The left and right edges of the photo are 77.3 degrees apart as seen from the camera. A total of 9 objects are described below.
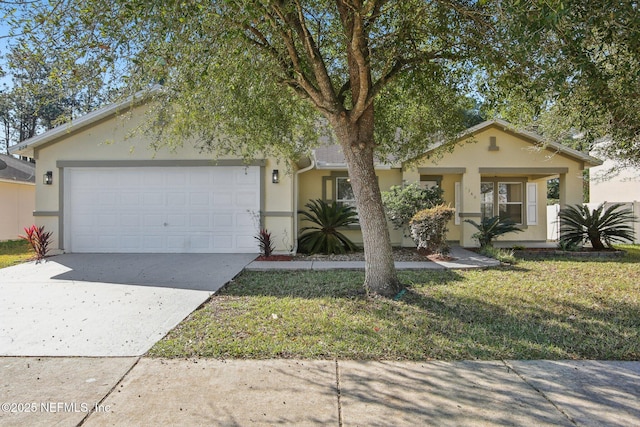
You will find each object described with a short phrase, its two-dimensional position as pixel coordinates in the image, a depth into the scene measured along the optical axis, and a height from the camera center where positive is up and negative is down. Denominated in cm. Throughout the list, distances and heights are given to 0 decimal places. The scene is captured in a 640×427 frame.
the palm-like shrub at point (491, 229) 1166 -44
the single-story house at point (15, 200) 1573 +77
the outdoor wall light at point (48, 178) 1115 +113
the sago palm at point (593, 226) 1170 -39
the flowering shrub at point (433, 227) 1023 -33
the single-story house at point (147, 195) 1107 +62
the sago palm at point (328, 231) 1151 -45
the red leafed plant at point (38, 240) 1023 -55
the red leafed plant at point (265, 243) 1040 -70
